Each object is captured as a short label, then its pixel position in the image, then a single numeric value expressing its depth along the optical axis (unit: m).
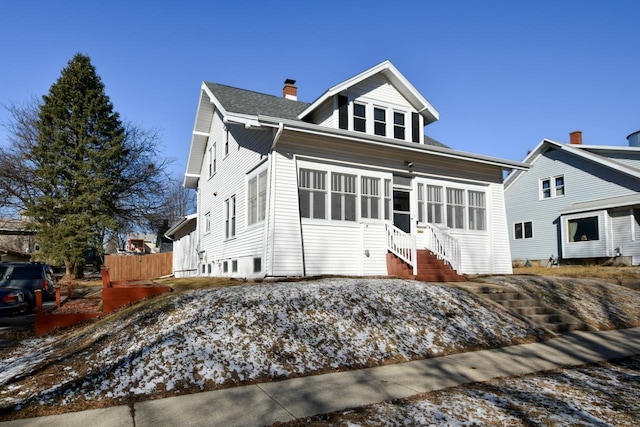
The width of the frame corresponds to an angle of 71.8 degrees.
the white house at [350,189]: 11.69
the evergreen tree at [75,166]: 25.50
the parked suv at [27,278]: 13.09
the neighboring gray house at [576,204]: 21.77
